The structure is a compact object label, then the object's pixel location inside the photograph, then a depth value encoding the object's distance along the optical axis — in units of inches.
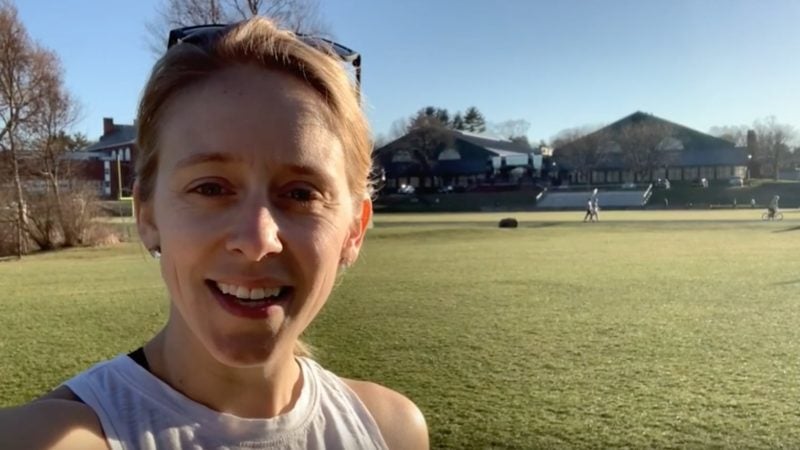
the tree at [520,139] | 4044.8
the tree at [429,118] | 3254.4
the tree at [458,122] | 4157.7
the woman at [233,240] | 41.4
